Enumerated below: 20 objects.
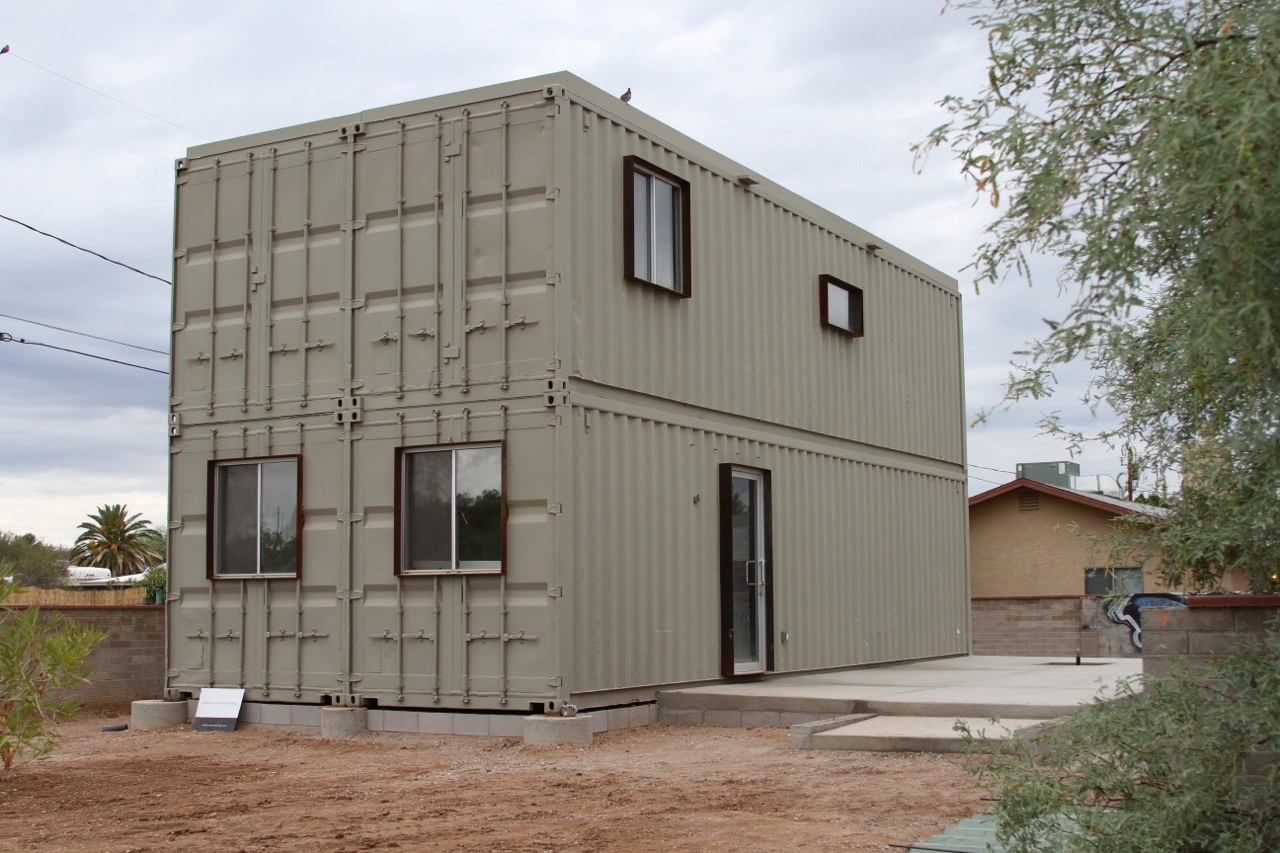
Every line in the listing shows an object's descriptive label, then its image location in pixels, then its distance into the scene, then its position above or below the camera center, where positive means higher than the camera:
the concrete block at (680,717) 11.83 -1.28
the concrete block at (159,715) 12.82 -1.32
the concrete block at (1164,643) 6.01 -0.33
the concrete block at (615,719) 11.30 -1.24
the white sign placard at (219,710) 12.37 -1.24
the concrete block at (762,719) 11.48 -1.26
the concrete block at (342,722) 11.62 -1.27
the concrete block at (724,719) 11.69 -1.28
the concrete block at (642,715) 11.63 -1.24
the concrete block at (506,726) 10.97 -1.25
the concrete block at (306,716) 12.04 -1.26
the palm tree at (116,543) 55.81 +1.44
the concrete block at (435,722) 11.34 -1.25
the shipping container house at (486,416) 11.24 +1.45
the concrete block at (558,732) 10.60 -1.25
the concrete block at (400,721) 11.52 -1.26
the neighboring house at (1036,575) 24.56 -0.09
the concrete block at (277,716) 12.23 -1.28
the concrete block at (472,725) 11.15 -1.25
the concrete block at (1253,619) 5.83 -0.22
